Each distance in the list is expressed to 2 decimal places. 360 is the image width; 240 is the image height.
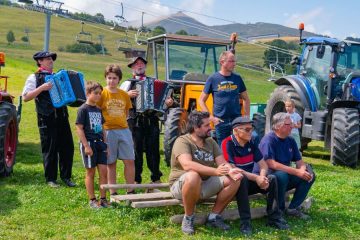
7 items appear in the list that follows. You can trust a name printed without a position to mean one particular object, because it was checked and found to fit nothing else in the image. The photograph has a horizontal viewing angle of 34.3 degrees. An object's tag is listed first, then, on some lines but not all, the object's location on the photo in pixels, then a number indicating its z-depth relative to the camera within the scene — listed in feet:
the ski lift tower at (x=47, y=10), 62.80
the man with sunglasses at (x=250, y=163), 19.16
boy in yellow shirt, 21.34
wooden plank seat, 18.84
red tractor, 24.88
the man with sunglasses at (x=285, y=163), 19.90
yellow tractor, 33.22
